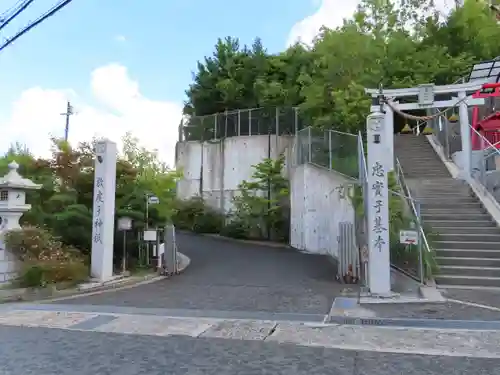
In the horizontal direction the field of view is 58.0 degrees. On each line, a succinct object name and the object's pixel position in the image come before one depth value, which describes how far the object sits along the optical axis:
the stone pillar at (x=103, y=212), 11.62
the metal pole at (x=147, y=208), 13.60
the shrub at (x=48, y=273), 10.30
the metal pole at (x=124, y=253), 13.12
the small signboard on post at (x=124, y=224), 12.48
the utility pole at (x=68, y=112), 35.97
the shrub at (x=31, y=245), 10.82
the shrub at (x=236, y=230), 21.95
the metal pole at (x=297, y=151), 18.69
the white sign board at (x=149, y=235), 12.77
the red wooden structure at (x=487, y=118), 16.12
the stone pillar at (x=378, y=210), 9.09
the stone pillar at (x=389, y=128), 16.08
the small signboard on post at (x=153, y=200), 13.30
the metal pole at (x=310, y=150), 17.52
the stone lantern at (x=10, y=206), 10.80
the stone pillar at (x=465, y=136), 15.57
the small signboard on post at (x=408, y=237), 9.47
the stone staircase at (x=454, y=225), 10.15
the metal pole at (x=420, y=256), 9.98
